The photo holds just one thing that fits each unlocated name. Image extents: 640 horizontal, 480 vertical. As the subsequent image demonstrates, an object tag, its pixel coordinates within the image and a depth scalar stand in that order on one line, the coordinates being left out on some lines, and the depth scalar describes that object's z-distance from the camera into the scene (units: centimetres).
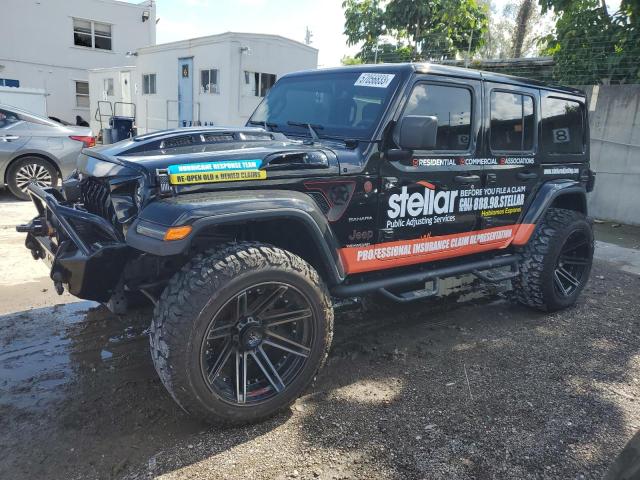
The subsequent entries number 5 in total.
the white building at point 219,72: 1264
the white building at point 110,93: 1798
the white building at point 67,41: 2128
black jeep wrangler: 269
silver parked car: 802
